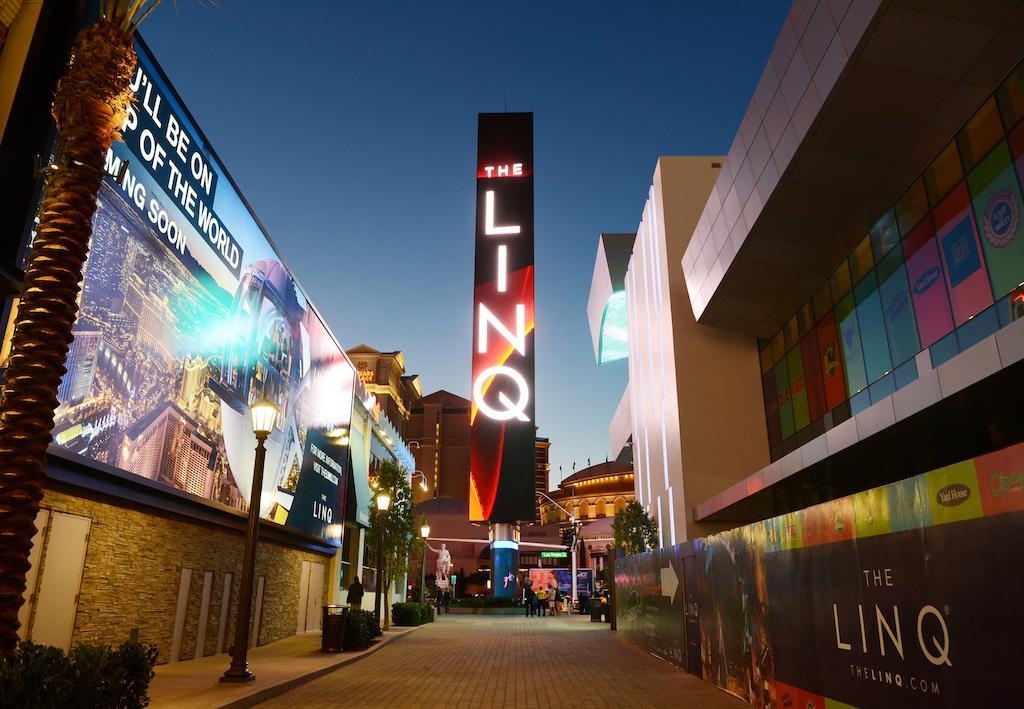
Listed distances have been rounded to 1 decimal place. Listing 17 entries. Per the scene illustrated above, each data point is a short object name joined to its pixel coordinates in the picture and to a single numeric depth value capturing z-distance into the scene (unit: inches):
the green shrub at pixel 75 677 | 220.4
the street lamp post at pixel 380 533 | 960.9
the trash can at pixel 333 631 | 740.0
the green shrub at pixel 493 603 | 1952.5
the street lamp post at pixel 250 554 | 499.2
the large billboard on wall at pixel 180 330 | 477.7
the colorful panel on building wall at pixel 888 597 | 205.5
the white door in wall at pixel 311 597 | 1039.0
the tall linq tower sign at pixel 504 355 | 1945.1
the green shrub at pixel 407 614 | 1242.0
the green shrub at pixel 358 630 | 763.4
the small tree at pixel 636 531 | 1363.2
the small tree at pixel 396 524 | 1275.8
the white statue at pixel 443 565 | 2208.4
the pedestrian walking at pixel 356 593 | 909.9
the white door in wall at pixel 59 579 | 445.4
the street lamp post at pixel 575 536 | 2098.9
